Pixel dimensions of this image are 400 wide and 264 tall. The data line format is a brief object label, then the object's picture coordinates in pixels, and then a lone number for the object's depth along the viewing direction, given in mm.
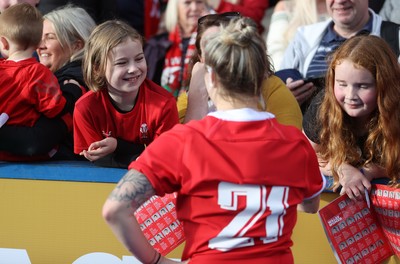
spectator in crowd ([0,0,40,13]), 12312
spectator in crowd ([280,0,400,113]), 11758
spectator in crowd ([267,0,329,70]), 13234
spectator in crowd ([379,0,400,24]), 13227
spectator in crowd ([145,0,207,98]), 14156
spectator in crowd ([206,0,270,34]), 14437
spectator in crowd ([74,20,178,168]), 9555
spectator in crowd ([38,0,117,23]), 13508
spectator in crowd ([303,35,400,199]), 8781
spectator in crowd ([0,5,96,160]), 10031
